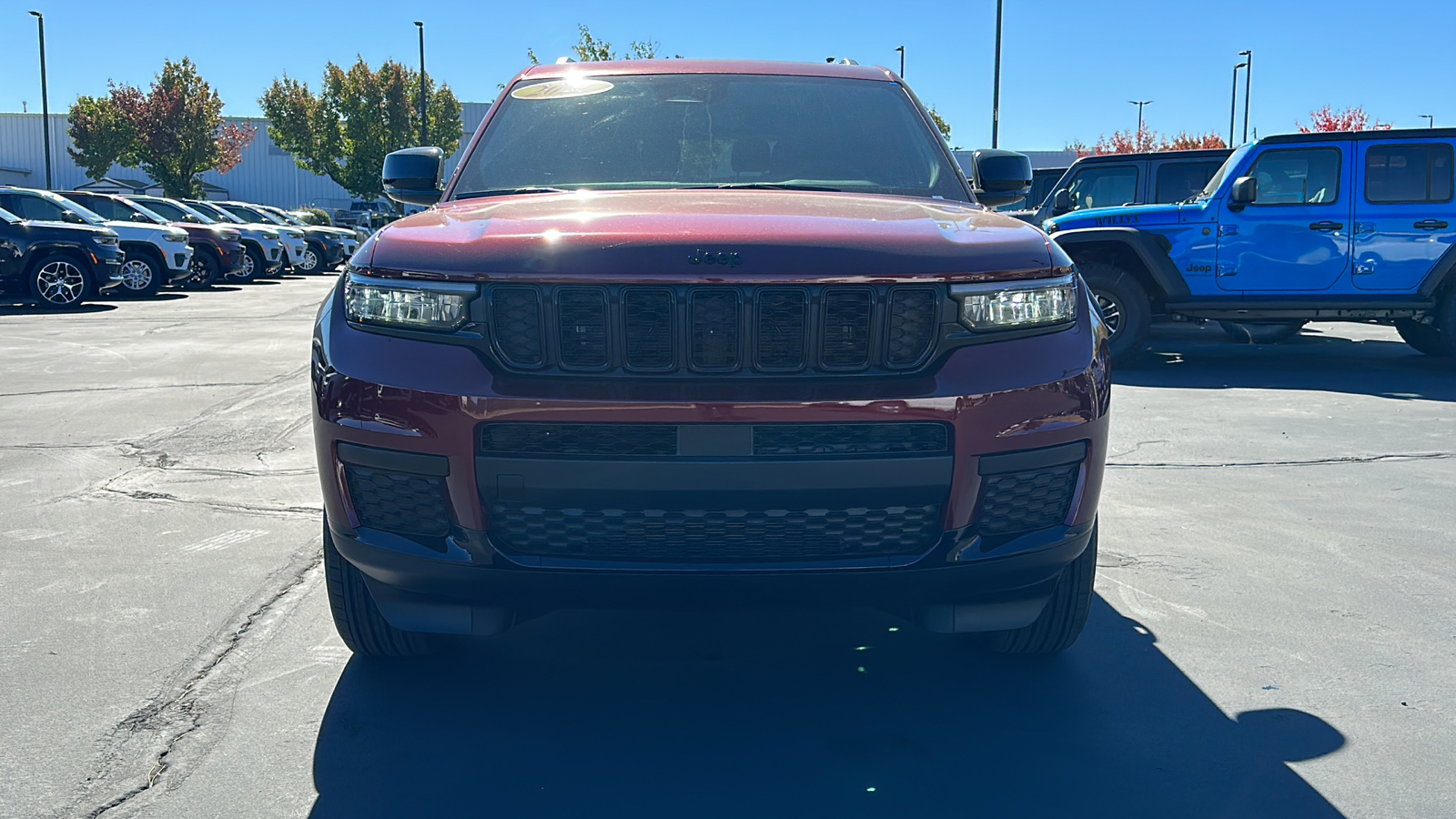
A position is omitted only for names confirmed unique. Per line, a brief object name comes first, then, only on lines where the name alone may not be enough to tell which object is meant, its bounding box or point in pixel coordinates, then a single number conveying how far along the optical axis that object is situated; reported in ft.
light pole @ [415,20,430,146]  138.51
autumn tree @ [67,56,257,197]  154.40
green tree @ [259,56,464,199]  168.96
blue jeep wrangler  33.60
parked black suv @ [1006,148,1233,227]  46.16
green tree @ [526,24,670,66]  139.23
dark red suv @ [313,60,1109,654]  8.44
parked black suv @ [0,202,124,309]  52.03
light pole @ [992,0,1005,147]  99.04
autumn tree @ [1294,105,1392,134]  154.51
